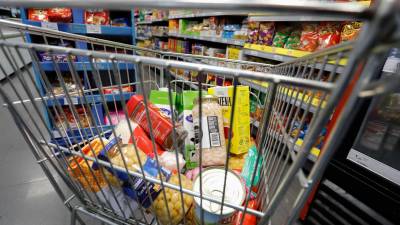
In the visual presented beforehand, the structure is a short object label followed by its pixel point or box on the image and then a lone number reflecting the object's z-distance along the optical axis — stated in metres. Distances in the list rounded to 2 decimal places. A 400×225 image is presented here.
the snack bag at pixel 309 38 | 1.20
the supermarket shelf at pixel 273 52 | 1.23
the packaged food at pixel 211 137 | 0.67
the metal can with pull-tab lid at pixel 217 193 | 0.45
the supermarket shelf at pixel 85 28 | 1.25
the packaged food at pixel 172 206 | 0.52
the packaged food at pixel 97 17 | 1.41
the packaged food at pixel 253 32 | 1.58
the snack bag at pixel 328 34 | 1.13
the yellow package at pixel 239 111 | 0.75
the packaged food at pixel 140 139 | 0.65
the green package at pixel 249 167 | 0.62
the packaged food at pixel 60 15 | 1.23
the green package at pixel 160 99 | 0.82
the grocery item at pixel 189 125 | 0.71
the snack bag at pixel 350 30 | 1.01
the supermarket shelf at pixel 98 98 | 1.36
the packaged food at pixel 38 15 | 1.26
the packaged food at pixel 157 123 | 0.65
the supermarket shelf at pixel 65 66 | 1.30
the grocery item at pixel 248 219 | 0.55
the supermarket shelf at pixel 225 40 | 1.74
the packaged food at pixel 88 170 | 0.54
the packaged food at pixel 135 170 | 0.49
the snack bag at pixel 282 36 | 1.42
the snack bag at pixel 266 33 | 1.51
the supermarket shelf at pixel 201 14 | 1.78
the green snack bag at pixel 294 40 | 1.34
